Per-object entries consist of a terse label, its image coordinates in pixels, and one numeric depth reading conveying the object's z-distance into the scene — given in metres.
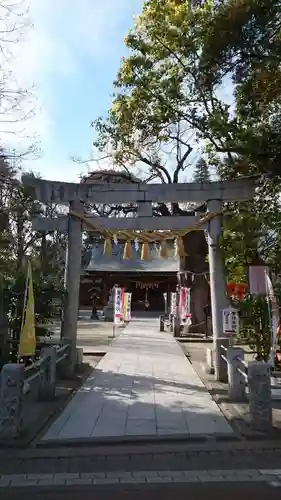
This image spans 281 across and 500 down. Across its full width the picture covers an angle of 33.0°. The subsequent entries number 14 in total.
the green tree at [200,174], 35.38
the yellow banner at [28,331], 8.06
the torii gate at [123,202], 11.06
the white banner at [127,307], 28.79
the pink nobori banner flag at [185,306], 21.59
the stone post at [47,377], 8.55
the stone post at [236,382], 8.47
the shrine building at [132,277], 42.66
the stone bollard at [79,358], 11.75
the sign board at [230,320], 10.27
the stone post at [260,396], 6.66
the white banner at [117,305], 22.89
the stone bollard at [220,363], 10.32
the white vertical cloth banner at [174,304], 24.92
